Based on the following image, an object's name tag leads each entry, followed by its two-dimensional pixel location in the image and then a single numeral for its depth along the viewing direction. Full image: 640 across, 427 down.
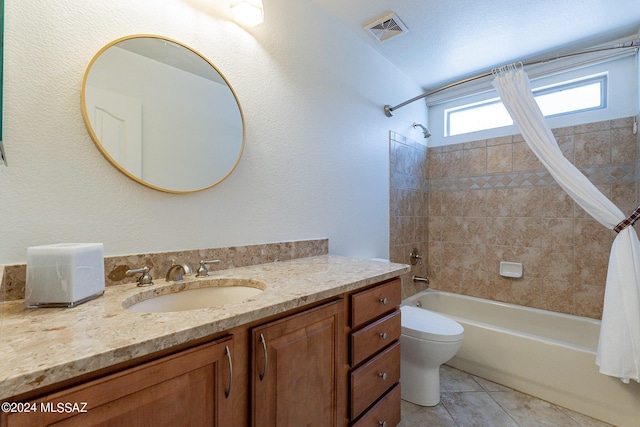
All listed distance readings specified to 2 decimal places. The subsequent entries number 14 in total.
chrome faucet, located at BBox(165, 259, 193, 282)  1.07
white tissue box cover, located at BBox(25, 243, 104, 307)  0.76
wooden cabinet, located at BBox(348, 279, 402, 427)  1.13
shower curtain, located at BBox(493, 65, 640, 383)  1.54
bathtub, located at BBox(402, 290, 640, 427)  1.64
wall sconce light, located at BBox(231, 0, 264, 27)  1.29
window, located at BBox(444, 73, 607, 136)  2.27
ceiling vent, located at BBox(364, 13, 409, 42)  1.87
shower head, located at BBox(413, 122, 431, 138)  2.75
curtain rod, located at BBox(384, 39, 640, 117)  1.62
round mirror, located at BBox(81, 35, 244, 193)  1.00
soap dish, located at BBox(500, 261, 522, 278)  2.52
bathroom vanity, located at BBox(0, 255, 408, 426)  0.50
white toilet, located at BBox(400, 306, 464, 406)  1.70
